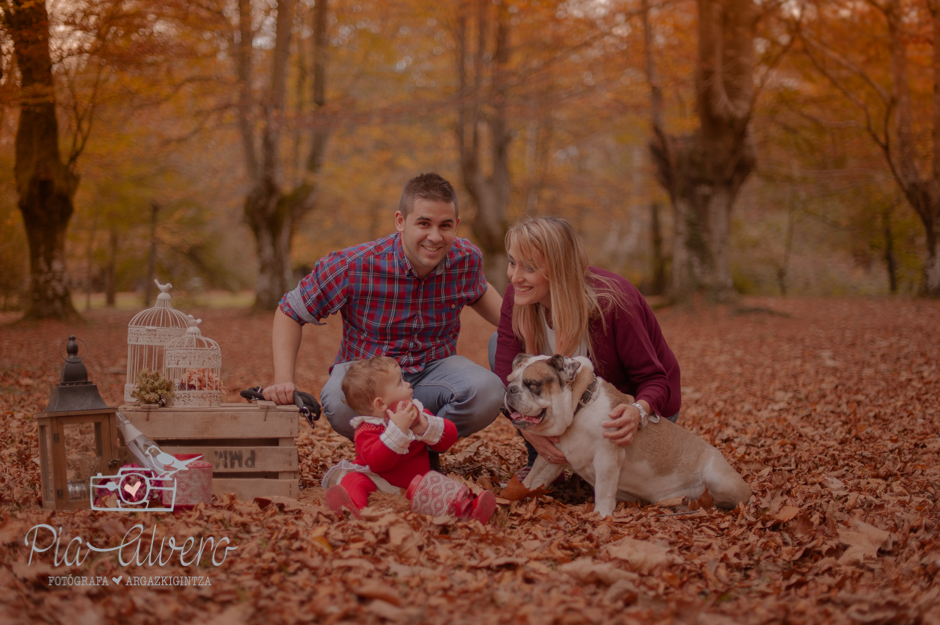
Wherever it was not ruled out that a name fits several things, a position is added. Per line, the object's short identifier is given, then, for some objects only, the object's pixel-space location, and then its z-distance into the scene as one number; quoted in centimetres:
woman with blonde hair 395
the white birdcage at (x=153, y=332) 405
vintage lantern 327
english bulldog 361
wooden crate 373
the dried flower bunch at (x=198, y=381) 393
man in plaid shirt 433
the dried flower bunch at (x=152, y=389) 379
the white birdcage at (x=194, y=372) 390
